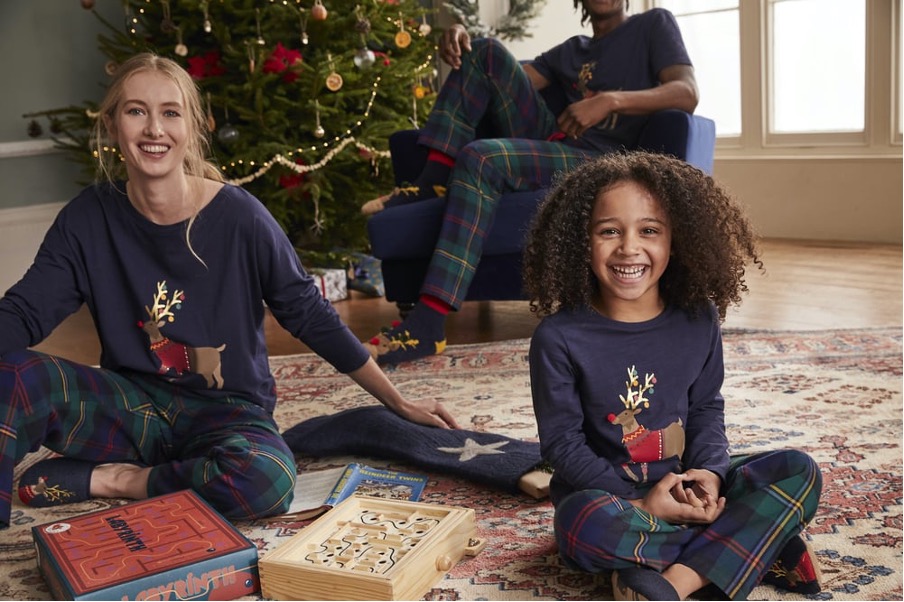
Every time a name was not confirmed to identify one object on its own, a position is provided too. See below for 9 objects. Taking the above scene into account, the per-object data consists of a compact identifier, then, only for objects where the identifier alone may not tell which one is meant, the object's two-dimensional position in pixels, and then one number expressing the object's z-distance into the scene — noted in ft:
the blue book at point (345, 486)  5.50
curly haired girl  4.26
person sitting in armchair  9.19
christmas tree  13.00
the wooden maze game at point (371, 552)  4.25
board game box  4.20
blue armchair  9.23
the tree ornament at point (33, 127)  15.16
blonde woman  5.65
